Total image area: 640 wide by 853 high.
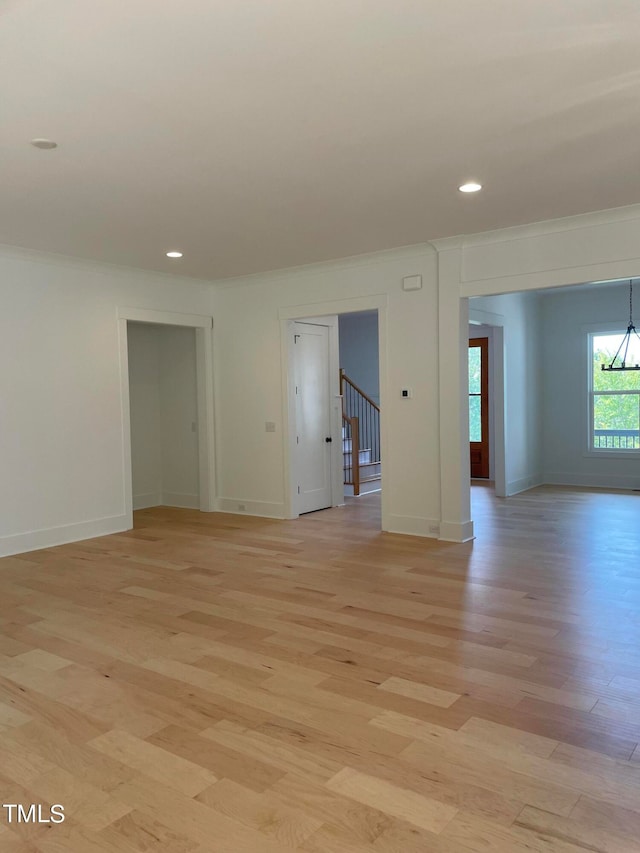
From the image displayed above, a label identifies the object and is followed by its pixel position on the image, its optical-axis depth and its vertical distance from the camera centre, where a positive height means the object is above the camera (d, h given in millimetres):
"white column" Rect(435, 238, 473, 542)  6121 -3
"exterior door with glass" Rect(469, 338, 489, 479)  10531 -115
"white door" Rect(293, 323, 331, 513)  7719 -179
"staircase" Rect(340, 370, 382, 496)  9164 -605
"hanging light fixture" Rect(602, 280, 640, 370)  8695 +612
